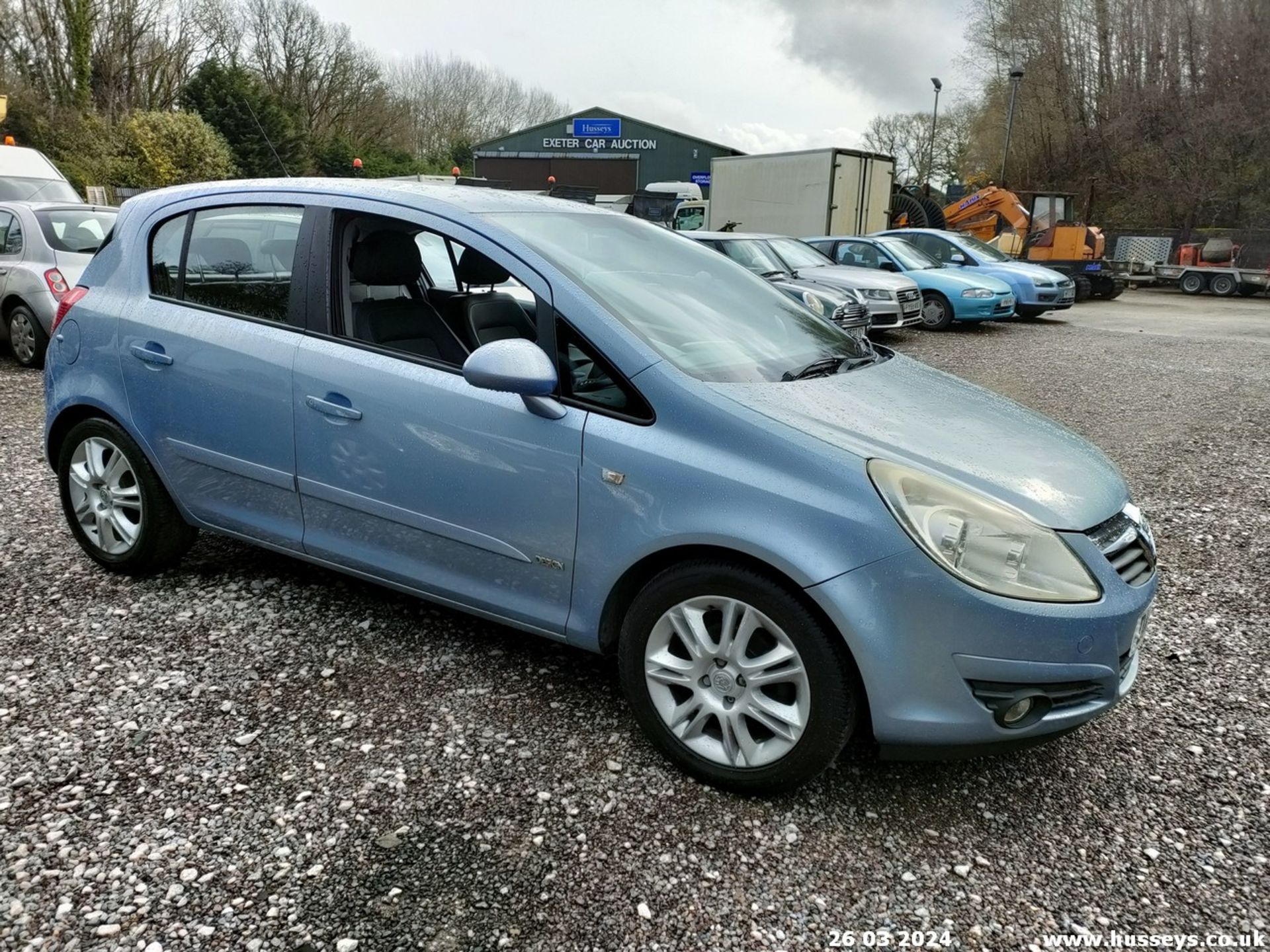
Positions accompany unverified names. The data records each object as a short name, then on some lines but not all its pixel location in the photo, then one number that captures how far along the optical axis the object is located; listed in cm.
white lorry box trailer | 1981
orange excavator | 2156
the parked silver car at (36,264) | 825
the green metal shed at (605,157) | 5641
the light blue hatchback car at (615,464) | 235
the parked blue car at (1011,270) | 1552
